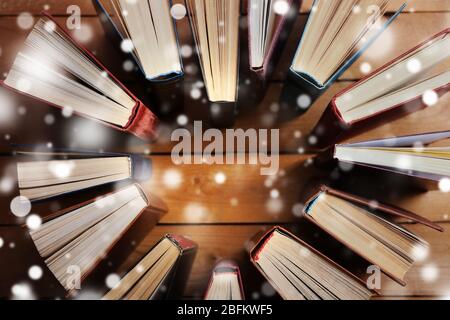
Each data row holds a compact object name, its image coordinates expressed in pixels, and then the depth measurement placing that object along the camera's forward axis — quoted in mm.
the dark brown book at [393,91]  641
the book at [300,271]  673
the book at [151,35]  673
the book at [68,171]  683
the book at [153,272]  688
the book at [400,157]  649
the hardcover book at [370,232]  683
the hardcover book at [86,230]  678
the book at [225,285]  702
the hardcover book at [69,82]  673
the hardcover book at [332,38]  669
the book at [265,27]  647
